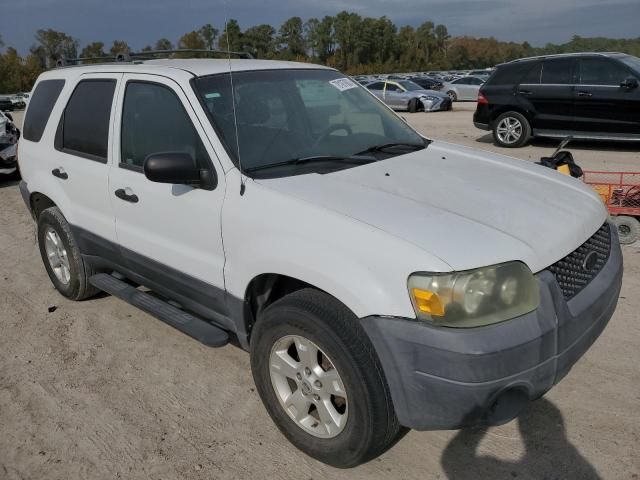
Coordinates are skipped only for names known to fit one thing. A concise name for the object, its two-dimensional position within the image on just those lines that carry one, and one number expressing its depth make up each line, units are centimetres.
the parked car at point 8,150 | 1001
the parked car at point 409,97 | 2296
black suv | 1052
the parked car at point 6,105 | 4086
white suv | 221
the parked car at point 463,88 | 2925
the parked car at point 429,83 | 3186
